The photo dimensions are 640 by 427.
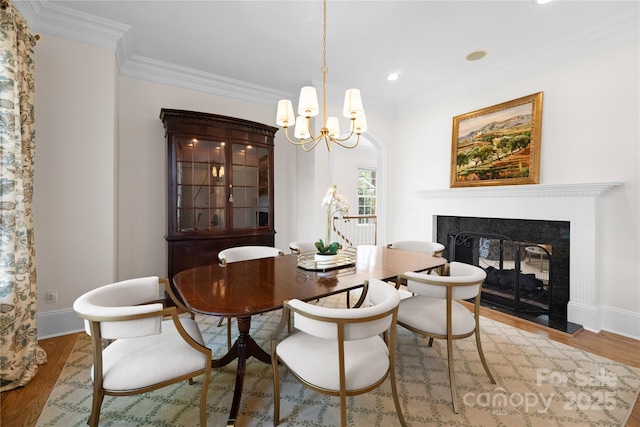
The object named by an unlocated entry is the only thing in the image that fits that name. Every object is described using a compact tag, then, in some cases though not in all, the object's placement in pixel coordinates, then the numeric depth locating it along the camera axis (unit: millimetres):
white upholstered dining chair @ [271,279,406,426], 1162
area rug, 1521
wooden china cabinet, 3141
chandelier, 1970
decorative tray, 2035
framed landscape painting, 3045
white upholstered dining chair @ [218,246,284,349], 2574
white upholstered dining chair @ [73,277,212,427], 1182
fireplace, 2592
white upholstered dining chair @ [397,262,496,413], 1638
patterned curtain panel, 1752
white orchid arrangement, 2098
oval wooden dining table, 1389
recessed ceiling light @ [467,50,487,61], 2980
